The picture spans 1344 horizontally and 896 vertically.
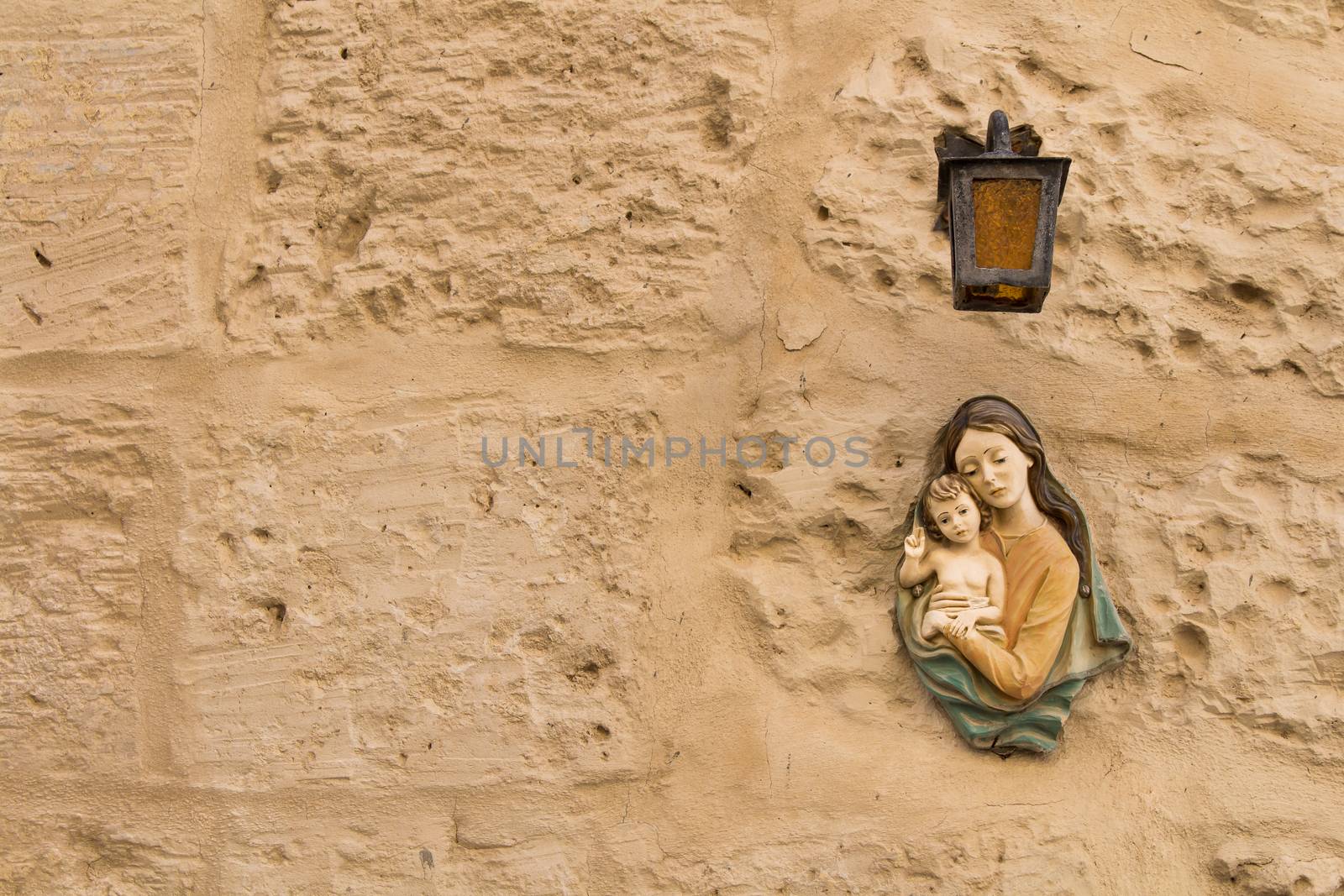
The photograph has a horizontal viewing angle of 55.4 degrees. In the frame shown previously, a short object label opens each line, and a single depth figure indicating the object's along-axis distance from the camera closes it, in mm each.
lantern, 1720
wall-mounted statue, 1902
